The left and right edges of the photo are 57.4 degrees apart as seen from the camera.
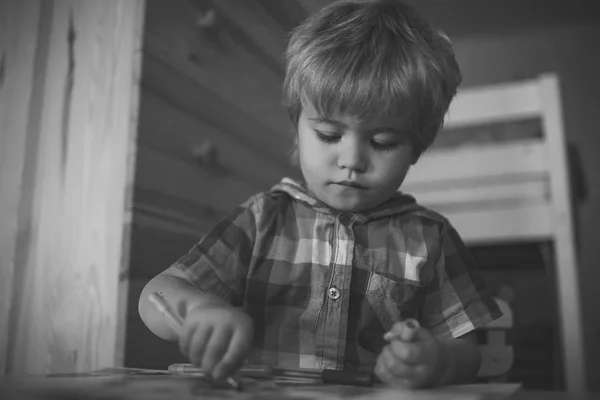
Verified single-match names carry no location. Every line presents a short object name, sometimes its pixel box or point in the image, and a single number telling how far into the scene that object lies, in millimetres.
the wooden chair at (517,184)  1359
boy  617
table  379
